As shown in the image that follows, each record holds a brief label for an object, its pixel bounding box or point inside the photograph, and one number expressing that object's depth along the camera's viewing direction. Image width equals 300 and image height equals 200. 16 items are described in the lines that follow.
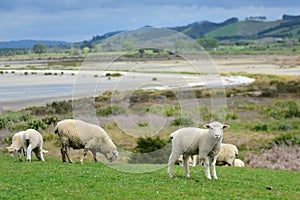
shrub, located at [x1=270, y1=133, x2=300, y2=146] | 29.98
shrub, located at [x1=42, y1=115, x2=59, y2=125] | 34.57
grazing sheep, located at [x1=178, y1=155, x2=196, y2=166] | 21.19
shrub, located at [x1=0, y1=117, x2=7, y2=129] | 32.25
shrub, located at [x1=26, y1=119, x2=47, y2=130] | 31.48
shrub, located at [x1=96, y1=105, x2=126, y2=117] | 25.55
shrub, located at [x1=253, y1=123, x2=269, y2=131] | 36.16
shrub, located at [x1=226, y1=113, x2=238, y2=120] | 42.07
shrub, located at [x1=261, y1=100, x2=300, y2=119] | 43.09
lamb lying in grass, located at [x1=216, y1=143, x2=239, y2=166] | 21.09
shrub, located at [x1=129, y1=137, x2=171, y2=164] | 18.69
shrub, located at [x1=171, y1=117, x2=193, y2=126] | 18.26
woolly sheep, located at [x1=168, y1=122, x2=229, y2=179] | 14.20
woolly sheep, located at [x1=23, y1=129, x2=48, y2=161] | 18.61
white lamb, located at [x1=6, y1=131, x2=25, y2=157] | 20.11
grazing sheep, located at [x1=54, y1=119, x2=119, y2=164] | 18.30
